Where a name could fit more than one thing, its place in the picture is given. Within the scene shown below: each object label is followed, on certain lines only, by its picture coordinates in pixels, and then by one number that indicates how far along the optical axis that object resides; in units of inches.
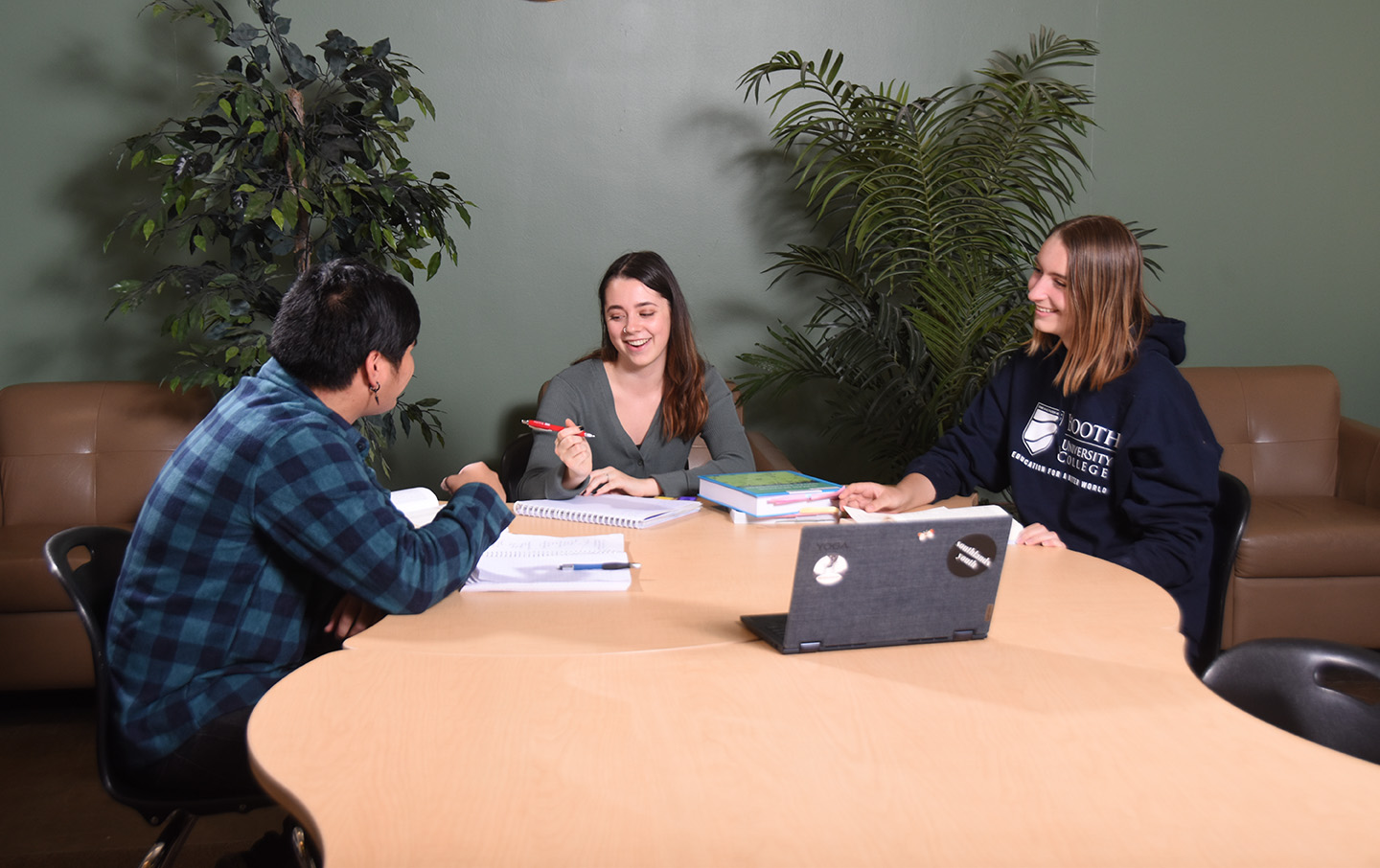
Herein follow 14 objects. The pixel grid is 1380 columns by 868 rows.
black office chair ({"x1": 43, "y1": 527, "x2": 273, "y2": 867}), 56.7
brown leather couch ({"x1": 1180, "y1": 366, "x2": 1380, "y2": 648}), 123.3
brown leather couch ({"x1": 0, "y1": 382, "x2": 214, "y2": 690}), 131.6
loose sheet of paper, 70.2
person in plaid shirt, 53.7
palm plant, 129.9
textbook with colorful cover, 79.3
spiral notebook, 77.9
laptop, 47.7
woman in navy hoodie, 74.4
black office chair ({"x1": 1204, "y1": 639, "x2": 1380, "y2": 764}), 46.3
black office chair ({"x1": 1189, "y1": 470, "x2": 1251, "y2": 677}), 75.0
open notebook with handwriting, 60.9
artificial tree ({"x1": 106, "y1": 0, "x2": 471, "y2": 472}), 112.0
